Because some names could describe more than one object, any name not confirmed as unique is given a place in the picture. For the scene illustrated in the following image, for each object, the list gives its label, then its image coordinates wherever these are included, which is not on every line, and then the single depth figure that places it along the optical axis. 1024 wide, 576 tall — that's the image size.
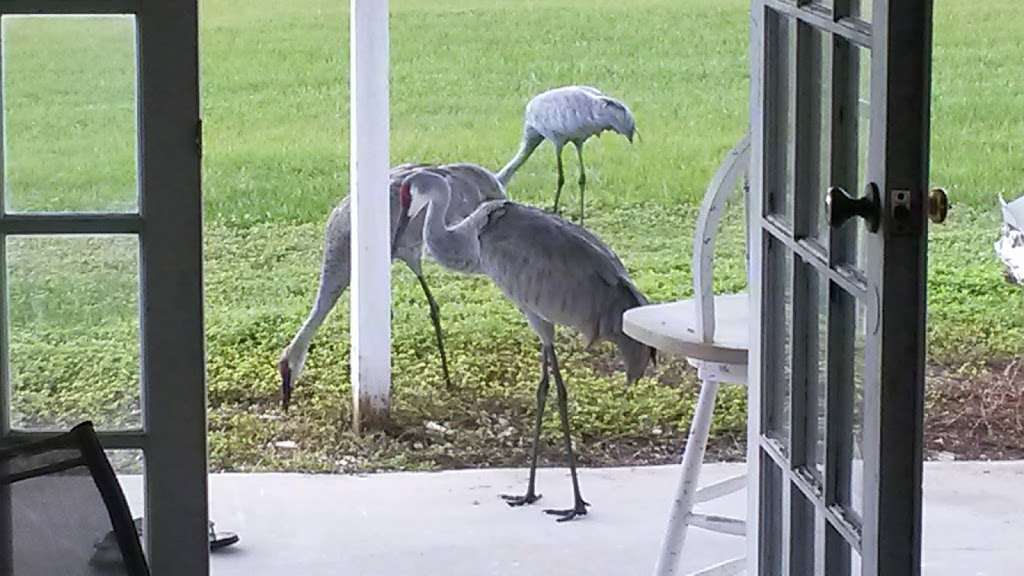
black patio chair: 3.14
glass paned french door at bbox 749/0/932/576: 3.31
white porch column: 9.36
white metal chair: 5.68
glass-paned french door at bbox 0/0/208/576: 4.04
